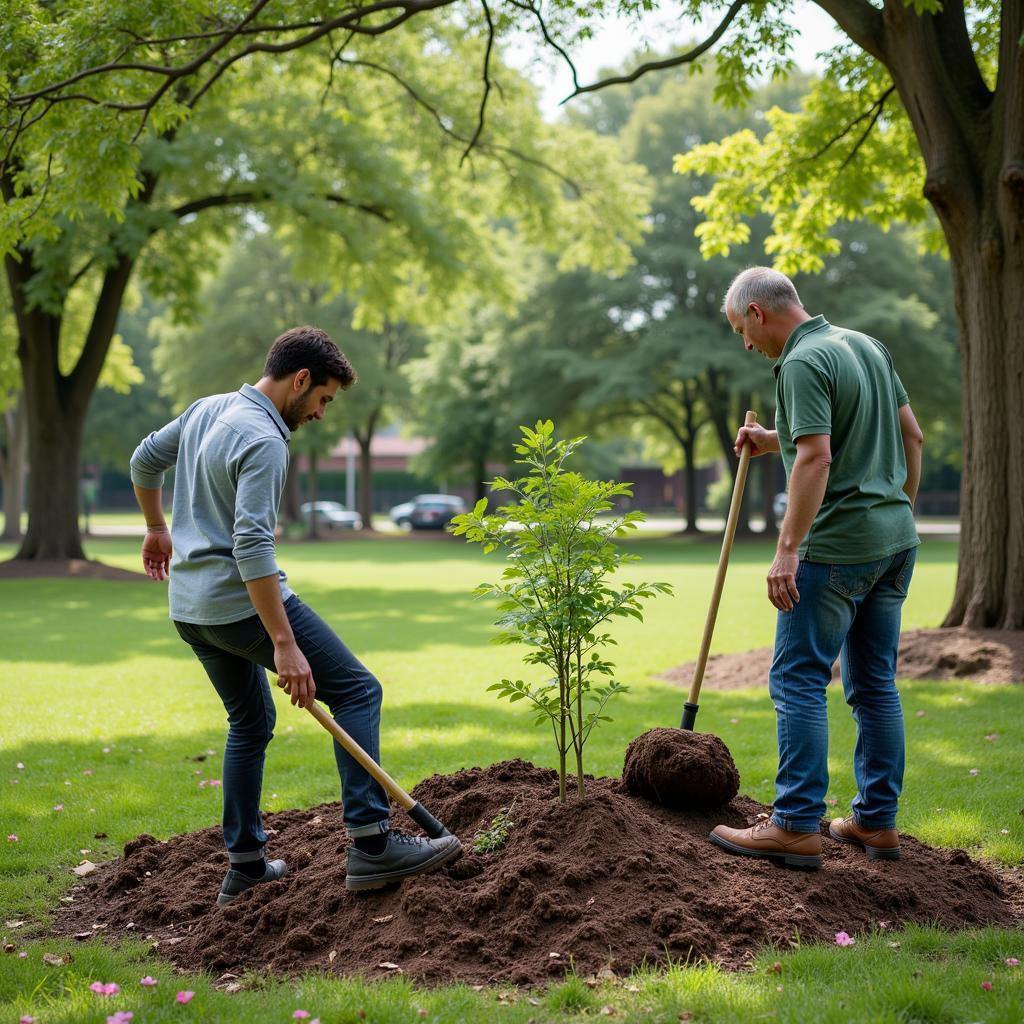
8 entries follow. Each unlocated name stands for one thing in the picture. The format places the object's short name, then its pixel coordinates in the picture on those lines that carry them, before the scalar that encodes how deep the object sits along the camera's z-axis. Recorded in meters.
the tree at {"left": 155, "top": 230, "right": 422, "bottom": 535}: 37.34
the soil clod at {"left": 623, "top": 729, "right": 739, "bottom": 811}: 4.64
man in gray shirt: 3.81
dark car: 45.84
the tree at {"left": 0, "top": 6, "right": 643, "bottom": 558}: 18.09
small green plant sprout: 4.29
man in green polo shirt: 4.27
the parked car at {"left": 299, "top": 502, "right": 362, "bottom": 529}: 49.97
